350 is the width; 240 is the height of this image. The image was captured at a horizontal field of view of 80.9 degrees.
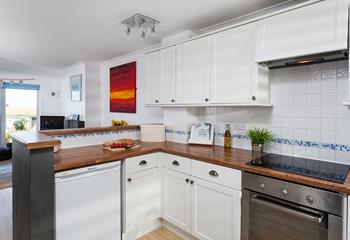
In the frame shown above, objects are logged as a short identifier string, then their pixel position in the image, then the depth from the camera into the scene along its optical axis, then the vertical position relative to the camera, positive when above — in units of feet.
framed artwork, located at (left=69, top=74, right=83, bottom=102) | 14.12 +2.24
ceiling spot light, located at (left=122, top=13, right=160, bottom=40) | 6.89 +3.36
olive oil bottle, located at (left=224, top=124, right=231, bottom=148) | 7.28 -0.74
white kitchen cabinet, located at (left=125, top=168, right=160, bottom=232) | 6.31 -2.59
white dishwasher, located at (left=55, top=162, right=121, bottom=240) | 4.93 -2.24
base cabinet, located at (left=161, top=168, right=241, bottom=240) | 5.28 -2.55
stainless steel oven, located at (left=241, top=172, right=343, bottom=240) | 3.84 -1.94
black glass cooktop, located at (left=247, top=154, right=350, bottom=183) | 4.26 -1.15
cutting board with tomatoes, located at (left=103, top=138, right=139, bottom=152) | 6.70 -0.91
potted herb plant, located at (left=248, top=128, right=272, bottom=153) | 6.18 -0.59
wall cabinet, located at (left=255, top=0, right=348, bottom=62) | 4.41 +2.07
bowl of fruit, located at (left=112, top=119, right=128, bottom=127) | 9.46 -0.24
